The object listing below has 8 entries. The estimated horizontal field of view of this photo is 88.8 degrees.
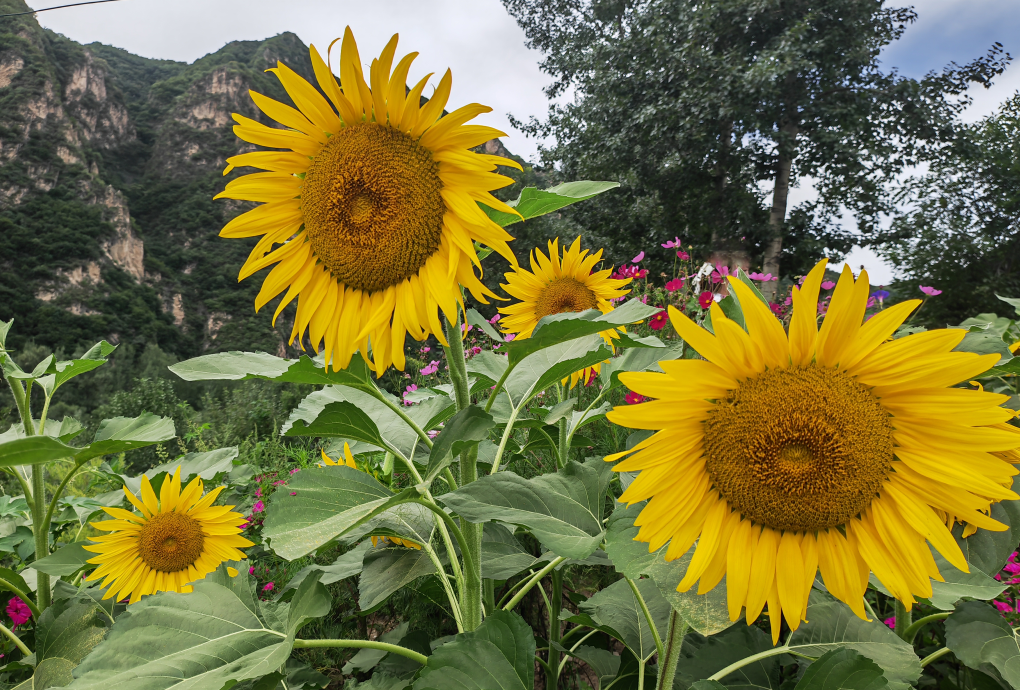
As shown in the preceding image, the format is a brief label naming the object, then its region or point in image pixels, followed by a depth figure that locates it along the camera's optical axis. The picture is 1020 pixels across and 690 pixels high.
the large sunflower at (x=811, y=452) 0.66
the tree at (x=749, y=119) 14.25
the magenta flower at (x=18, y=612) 1.79
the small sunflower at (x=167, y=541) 1.52
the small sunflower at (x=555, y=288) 1.88
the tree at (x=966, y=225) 13.79
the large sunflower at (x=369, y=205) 0.83
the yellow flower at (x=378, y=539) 1.27
